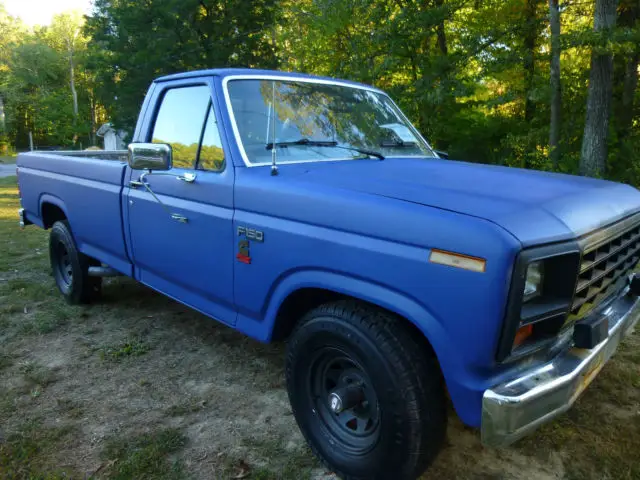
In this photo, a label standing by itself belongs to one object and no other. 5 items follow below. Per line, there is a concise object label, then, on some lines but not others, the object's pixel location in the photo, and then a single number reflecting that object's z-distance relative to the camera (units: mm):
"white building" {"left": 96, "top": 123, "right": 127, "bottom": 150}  38369
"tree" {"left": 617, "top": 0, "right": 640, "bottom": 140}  9008
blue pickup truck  1854
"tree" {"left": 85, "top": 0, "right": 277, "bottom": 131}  16922
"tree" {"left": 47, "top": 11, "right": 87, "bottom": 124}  51250
